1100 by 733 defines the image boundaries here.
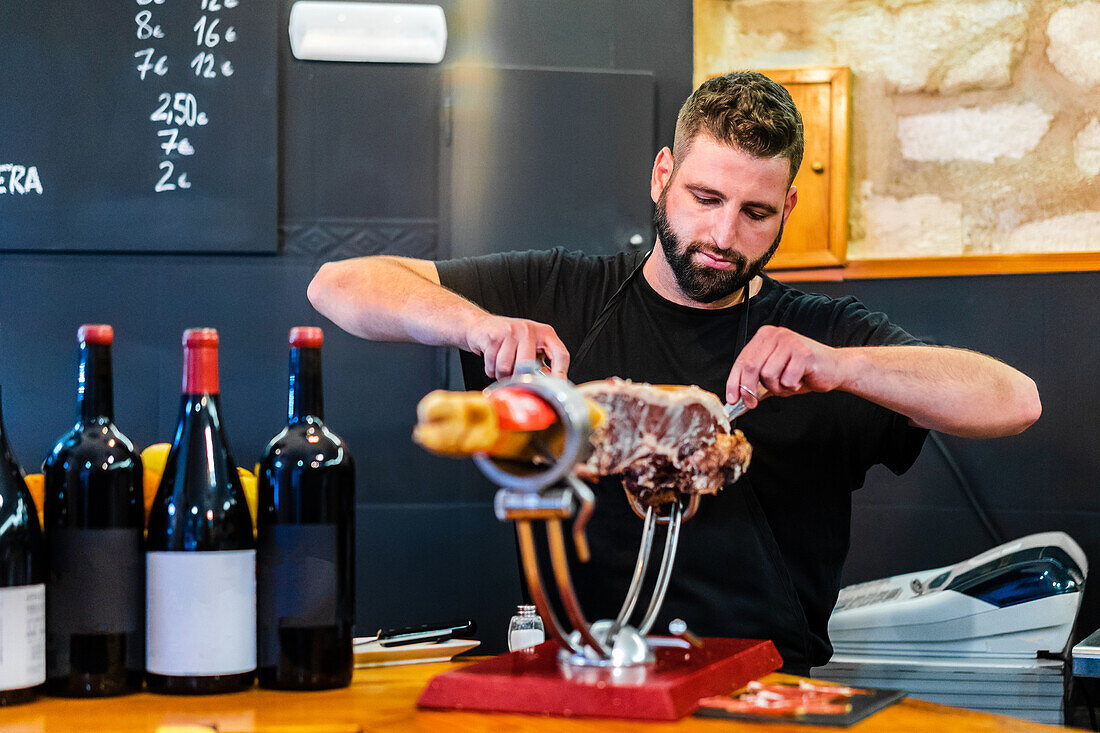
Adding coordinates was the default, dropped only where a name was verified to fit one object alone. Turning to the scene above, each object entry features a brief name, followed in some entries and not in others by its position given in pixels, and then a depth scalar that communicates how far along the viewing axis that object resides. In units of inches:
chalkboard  96.3
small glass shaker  53.6
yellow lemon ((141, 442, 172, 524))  42.6
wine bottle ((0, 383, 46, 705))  38.0
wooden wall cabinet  100.3
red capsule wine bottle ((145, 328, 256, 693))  38.7
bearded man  59.3
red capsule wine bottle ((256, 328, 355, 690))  39.9
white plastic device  75.4
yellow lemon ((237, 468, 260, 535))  43.1
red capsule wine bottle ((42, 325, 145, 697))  39.4
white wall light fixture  97.7
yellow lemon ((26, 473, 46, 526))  42.0
